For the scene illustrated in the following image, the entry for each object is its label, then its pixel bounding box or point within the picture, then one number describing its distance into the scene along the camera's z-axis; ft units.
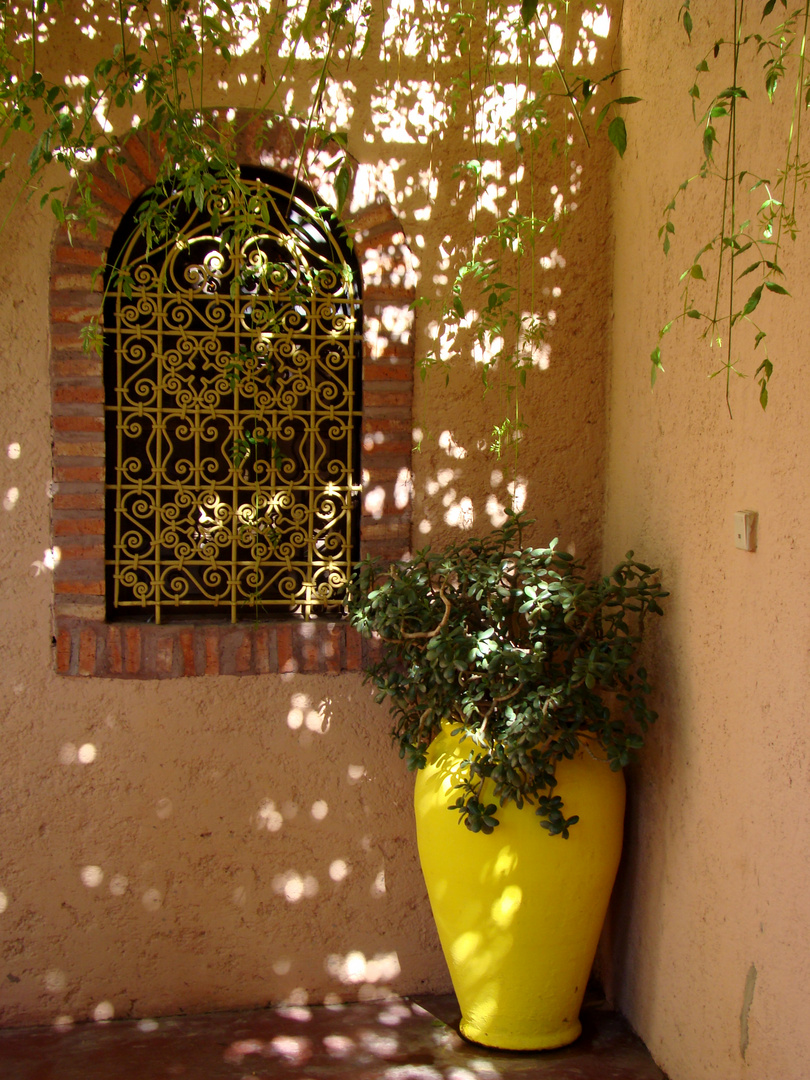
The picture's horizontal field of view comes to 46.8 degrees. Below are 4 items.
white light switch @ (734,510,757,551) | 7.63
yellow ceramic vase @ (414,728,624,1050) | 9.01
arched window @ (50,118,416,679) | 9.75
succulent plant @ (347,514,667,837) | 8.66
